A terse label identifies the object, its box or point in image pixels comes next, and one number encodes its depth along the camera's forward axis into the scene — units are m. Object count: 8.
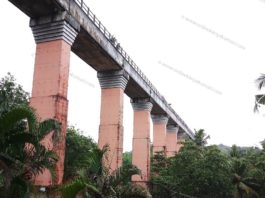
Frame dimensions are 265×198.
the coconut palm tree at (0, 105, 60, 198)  9.48
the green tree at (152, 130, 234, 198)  26.05
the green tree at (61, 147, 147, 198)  10.08
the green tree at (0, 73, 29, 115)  30.18
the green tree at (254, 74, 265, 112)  17.22
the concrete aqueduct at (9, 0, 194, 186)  17.59
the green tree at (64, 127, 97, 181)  31.94
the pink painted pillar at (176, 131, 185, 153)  48.07
